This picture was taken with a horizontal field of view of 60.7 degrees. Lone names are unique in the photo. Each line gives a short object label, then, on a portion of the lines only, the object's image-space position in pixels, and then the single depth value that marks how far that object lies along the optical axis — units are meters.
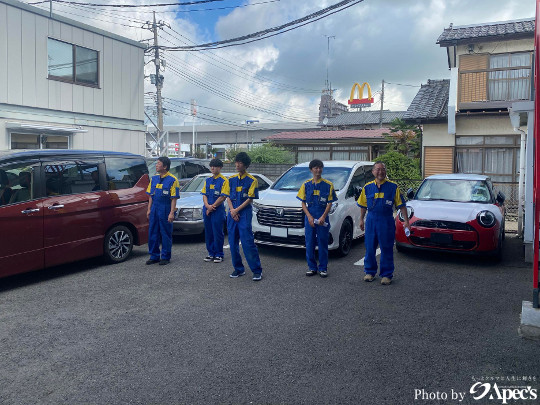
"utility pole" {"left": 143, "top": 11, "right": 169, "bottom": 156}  24.72
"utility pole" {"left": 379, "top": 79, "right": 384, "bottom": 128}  37.60
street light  48.33
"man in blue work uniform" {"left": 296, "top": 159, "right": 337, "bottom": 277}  6.52
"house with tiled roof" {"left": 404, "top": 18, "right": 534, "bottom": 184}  14.88
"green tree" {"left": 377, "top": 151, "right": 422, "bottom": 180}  15.56
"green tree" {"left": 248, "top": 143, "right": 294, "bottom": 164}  22.48
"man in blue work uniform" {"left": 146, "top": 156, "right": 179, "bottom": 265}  7.20
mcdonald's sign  43.00
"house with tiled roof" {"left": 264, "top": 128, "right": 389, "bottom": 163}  22.20
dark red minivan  5.83
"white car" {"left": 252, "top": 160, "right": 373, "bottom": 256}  7.56
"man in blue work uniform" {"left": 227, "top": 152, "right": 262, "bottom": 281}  6.37
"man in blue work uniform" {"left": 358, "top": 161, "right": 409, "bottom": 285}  6.22
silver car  9.05
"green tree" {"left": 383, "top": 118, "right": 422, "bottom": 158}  18.02
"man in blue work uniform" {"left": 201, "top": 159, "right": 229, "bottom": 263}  7.43
